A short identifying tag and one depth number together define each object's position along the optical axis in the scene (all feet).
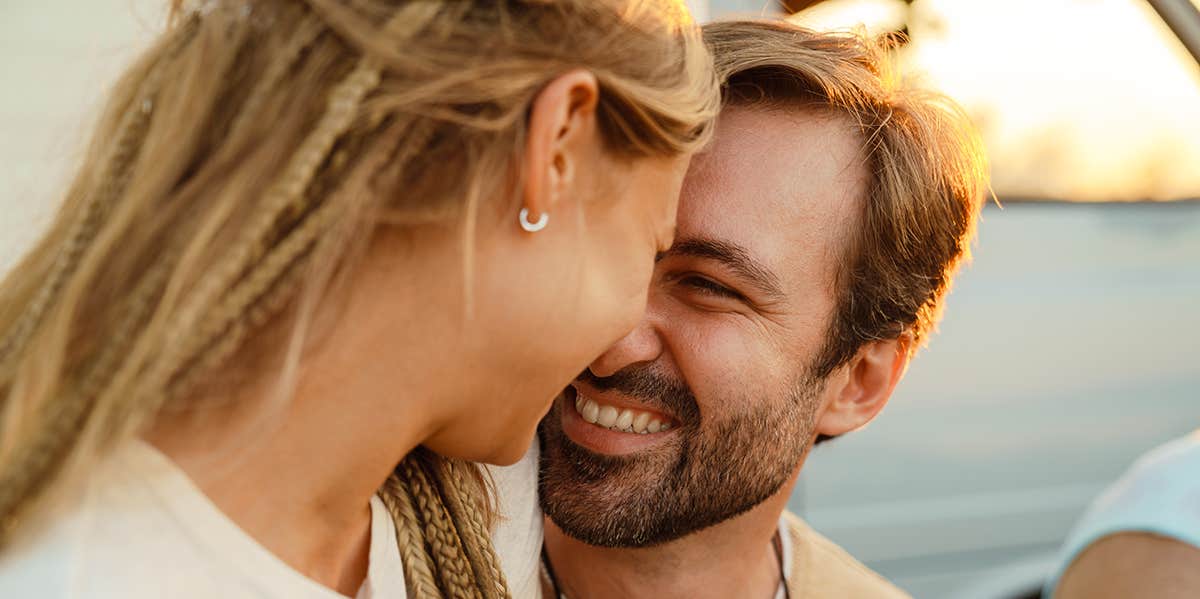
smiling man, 3.17
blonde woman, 2.43
